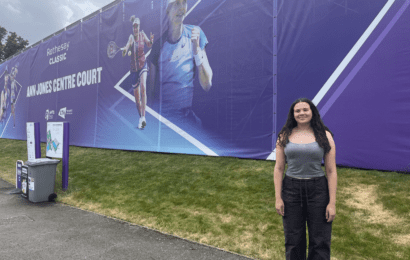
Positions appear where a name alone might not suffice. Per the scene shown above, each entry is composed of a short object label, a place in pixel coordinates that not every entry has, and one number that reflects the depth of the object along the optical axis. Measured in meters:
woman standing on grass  2.19
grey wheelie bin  6.20
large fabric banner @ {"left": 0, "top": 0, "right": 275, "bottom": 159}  7.22
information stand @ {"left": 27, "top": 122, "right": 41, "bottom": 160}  7.64
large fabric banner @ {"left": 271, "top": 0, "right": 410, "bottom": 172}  5.23
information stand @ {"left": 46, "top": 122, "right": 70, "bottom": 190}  7.04
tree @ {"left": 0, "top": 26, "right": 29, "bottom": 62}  37.69
